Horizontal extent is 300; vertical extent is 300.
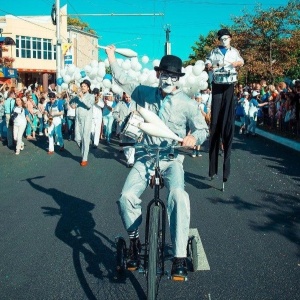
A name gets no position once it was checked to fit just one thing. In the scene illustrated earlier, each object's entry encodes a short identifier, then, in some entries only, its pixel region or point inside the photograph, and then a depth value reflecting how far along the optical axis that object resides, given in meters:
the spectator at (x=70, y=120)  18.12
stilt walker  7.05
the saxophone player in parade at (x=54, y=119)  14.69
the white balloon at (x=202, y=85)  10.85
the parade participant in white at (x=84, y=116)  12.12
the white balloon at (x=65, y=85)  16.23
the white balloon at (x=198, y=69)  10.37
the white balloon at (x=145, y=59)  13.05
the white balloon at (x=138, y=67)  13.05
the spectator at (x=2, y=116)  17.31
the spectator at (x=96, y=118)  15.68
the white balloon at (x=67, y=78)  15.87
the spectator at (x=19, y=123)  14.44
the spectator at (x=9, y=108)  16.22
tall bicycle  3.59
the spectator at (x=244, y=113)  20.75
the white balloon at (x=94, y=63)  14.55
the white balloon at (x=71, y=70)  15.75
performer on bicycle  3.92
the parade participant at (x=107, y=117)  17.22
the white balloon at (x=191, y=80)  10.48
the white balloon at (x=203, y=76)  10.61
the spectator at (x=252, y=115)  19.56
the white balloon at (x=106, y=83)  14.72
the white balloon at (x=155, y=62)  11.32
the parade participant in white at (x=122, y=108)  13.41
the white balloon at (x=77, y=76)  15.31
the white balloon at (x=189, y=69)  10.73
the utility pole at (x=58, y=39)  26.19
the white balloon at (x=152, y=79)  11.86
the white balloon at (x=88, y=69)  14.59
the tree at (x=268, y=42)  28.14
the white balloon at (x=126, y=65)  12.86
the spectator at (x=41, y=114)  19.86
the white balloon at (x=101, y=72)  14.10
